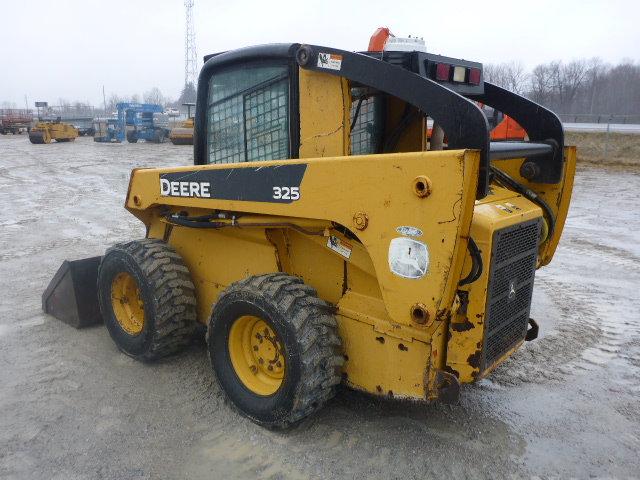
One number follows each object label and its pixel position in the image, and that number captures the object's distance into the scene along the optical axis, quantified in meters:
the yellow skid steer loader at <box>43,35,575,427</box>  2.36
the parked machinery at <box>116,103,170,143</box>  33.31
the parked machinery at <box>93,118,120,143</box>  33.25
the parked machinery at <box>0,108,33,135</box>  40.78
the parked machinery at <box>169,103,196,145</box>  29.57
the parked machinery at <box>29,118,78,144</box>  30.67
